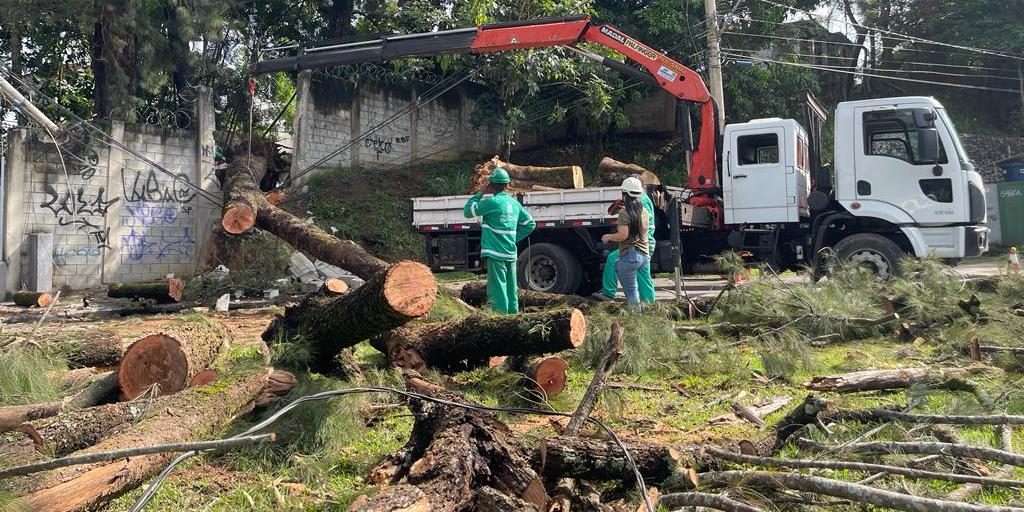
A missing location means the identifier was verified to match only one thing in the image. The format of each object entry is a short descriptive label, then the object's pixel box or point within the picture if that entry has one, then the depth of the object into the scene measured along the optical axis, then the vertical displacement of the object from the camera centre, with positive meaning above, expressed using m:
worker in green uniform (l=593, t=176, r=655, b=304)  8.05 -0.12
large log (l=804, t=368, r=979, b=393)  4.52 -0.69
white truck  9.54 +0.78
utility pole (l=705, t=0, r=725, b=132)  14.62 +4.26
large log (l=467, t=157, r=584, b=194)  11.12 +1.38
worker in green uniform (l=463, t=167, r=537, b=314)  6.87 +0.30
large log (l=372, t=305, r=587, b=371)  4.43 -0.42
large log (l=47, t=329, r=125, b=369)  5.16 -0.50
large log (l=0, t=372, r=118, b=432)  3.61 -0.65
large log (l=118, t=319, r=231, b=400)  4.16 -0.49
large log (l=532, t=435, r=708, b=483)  3.00 -0.76
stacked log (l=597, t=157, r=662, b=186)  11.12 +1.44
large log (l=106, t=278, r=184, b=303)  9.77 -0.18
